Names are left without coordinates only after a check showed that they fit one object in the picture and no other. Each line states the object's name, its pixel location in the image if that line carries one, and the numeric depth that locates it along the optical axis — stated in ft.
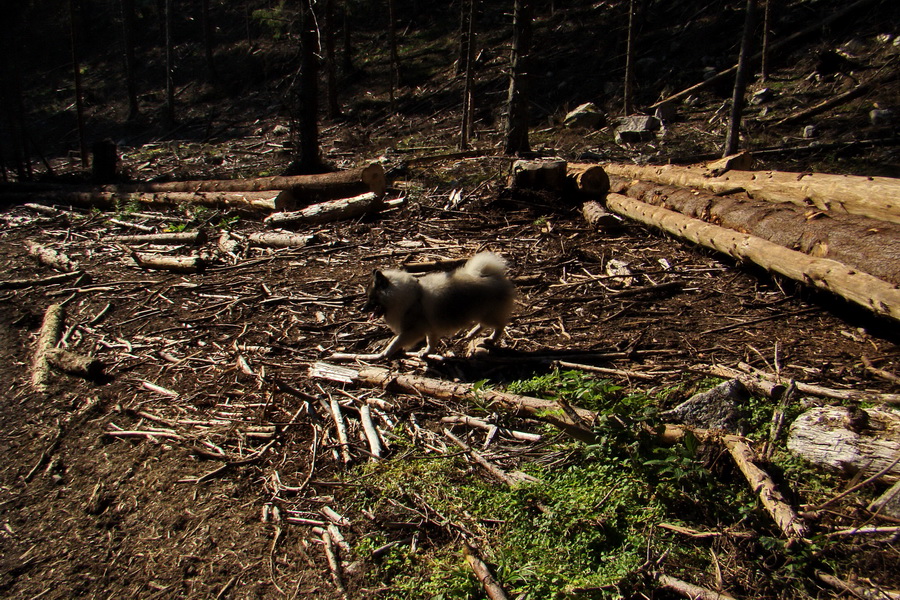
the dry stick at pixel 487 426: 16.55
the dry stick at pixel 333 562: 12.76
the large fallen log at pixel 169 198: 45.47
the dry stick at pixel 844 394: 15.26
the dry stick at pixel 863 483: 11.90
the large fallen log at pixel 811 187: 24.59
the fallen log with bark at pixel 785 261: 19.43
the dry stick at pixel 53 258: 36.27
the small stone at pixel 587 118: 67.43
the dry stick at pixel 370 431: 16.89
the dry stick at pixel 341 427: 17.04
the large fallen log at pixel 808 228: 20.80
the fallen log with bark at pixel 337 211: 41.75
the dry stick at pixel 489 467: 14.93
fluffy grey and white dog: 21.91
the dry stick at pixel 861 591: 10.15
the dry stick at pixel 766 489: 11.69
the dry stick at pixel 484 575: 11.55
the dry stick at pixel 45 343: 22.78
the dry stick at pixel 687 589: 10.80
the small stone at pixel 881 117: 48.65
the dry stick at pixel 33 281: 33.06
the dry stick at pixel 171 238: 39.09
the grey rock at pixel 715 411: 15.57
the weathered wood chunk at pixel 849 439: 12.93
